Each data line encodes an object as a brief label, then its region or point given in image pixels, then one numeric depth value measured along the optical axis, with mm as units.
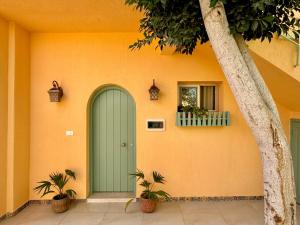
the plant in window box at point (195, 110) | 3871
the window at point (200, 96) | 4215
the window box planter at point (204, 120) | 3871
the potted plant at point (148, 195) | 3508
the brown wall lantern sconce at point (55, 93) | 3816
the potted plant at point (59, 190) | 3555
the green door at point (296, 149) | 3809
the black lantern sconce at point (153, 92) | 3837
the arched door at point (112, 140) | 4125
